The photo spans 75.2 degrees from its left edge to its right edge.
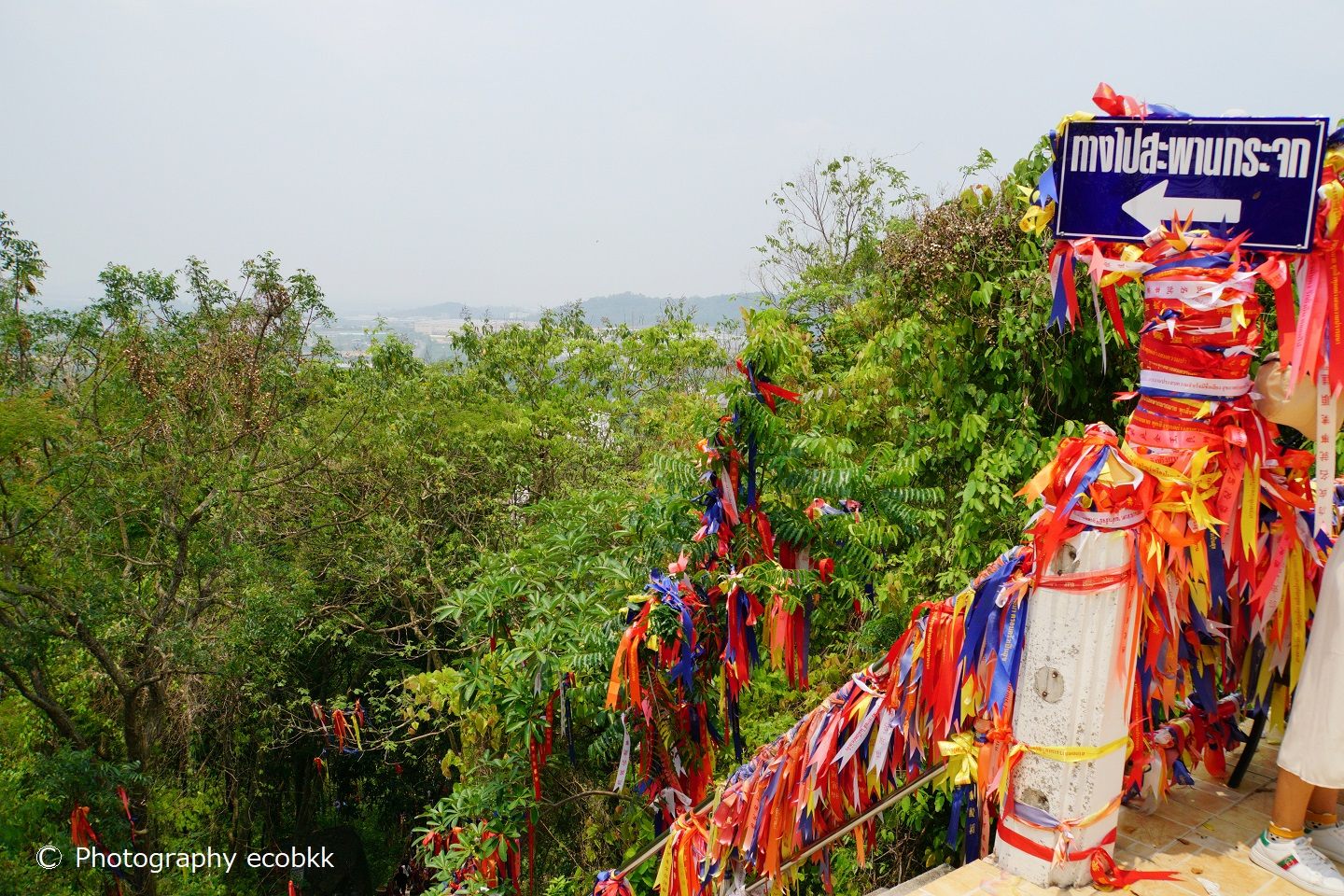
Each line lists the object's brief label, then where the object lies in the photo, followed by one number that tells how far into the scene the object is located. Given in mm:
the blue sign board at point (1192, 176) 1953
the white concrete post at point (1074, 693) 2076
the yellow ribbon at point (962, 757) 2242
